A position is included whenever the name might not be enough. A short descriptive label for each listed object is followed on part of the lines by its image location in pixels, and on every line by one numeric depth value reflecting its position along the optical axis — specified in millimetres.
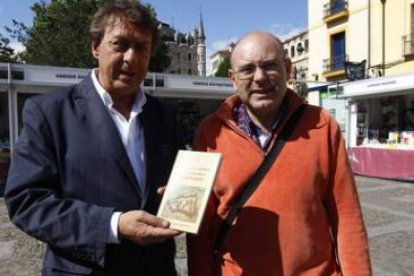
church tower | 122750
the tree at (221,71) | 72688
